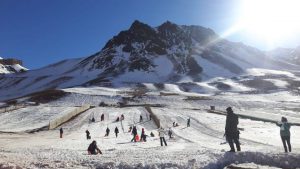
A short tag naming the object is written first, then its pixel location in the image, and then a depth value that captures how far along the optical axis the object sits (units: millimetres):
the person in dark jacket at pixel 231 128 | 8108
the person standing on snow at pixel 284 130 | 9565
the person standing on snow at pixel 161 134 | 15336
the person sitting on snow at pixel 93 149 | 11183
